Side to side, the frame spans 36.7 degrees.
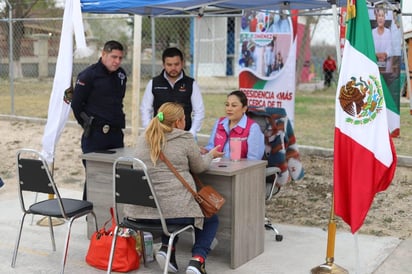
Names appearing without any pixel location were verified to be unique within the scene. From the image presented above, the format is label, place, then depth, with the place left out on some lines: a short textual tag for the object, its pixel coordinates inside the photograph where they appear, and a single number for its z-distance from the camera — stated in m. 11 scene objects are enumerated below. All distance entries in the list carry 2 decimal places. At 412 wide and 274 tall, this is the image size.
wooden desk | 4.64
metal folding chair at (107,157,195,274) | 4.06
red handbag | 4.60
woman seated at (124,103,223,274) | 4.21
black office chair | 5.72
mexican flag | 4.09
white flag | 5.31
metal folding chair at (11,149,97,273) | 4.49
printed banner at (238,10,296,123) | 7.52
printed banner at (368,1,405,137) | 6.98
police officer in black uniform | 5.45
